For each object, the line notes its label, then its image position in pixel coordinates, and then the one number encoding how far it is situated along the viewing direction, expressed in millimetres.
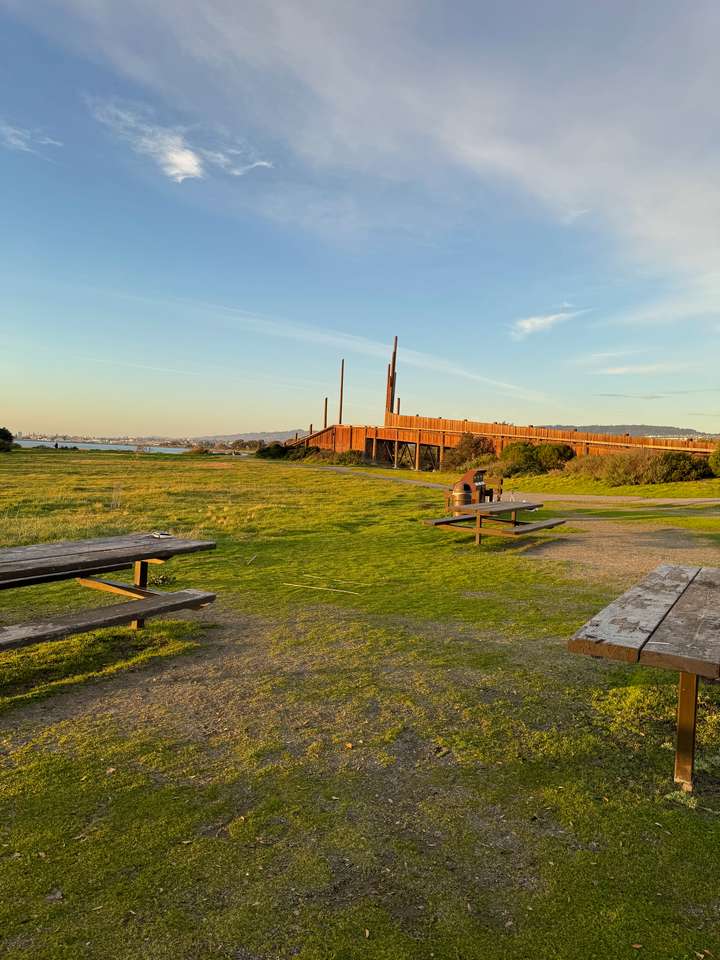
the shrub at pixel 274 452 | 51831
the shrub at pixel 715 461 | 22953
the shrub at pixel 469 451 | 36181
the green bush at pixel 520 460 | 30375
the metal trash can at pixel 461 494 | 12836
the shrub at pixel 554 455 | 29797
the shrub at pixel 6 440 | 41344
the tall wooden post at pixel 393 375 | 48750
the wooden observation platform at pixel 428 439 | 28625
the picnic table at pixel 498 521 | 10213
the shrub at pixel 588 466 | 25422
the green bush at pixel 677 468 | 23250
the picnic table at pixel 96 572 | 4320
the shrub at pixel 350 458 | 46062
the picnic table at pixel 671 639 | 2883
